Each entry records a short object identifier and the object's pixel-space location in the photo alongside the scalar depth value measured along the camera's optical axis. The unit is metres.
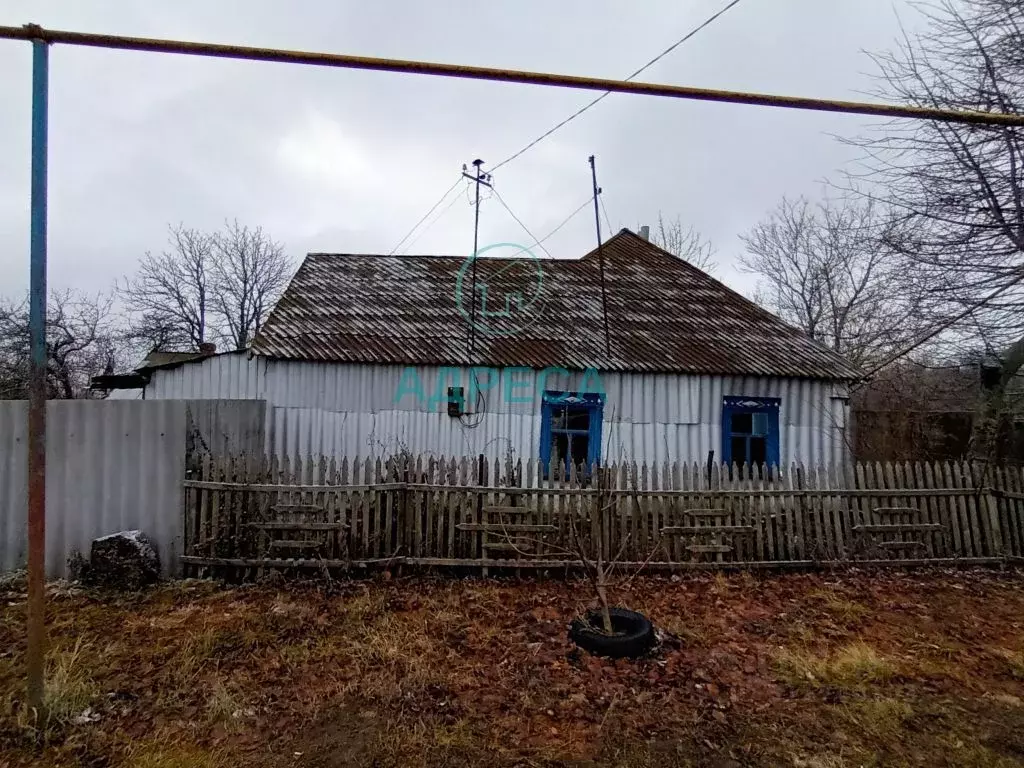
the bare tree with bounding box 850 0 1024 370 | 8.58
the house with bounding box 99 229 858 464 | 8.87
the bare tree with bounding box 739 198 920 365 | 19.50
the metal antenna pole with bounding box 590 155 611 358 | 5.42
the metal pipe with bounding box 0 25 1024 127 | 3.20
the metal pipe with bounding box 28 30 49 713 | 3.21
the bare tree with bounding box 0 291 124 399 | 17.55
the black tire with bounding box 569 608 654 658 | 4.23
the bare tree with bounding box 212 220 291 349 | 29.64
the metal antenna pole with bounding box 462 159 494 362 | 8.80
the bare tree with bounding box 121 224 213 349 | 25.91
